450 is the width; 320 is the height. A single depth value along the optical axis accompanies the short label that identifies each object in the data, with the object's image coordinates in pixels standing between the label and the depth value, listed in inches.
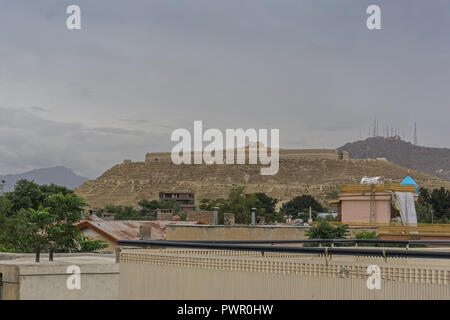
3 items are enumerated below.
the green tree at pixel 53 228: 969.5
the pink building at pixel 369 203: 1582.2
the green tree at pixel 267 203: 4128.4
